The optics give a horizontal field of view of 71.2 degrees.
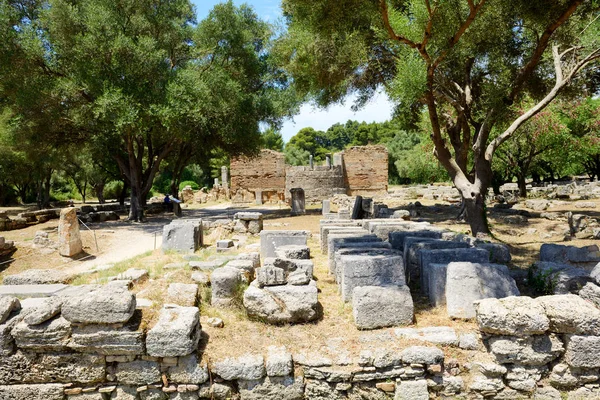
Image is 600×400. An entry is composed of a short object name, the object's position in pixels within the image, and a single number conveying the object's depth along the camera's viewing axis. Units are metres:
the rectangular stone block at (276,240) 9.83
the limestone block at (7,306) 4.91
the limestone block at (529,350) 4.59
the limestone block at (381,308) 5.16
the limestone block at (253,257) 8.00
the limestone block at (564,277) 5.44
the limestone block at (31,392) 4.73
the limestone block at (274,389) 4.57
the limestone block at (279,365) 4.55
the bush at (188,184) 41.50
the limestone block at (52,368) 4.75
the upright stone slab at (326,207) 19.09
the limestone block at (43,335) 4.74
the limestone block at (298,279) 5.97
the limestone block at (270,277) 5.89
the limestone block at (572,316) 4.48
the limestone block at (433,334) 4.79
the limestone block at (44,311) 4.75
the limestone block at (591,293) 4.82
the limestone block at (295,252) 7.96
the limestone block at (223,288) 6.02
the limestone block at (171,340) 4.59
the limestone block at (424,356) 4.54
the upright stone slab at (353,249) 6.52
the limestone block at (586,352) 4.48
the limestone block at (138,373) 4.68
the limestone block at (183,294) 5.72
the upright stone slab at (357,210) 15.94
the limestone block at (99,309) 4.67
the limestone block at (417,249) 6.90
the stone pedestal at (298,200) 21.06
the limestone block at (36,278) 7.06
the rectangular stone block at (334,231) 9.23
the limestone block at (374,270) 5.71
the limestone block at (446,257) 6.16
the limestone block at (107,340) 4.67
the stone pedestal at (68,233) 11.60
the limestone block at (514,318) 4.55
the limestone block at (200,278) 6.71
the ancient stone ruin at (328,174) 30.24
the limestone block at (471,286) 5.27
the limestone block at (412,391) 4.52
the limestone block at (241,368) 4.55
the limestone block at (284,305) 5.43
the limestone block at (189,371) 4.61
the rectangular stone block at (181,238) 11.01
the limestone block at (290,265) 6.71
